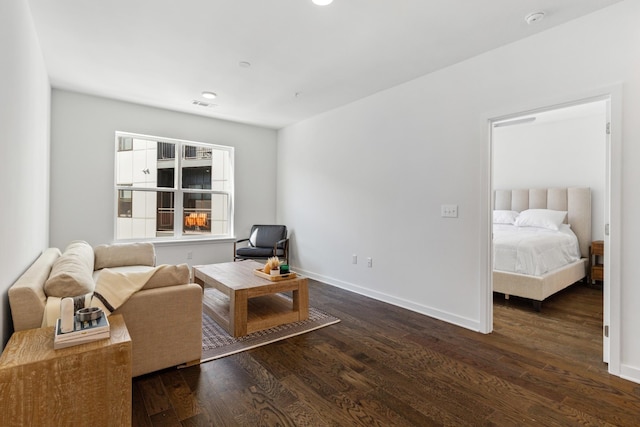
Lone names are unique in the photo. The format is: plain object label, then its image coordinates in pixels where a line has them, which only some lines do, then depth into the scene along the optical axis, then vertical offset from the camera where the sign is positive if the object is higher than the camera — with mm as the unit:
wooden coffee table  2762 -836
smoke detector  2297 +1449
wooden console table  1275 -718
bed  3564 -333
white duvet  3641 -434
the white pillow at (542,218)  4914 -37
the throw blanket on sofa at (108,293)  1713 -475
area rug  2506 -1059
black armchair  4859 -481
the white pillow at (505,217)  5430 -22
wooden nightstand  4539 -678
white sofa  1877 -602
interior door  2225 -250
